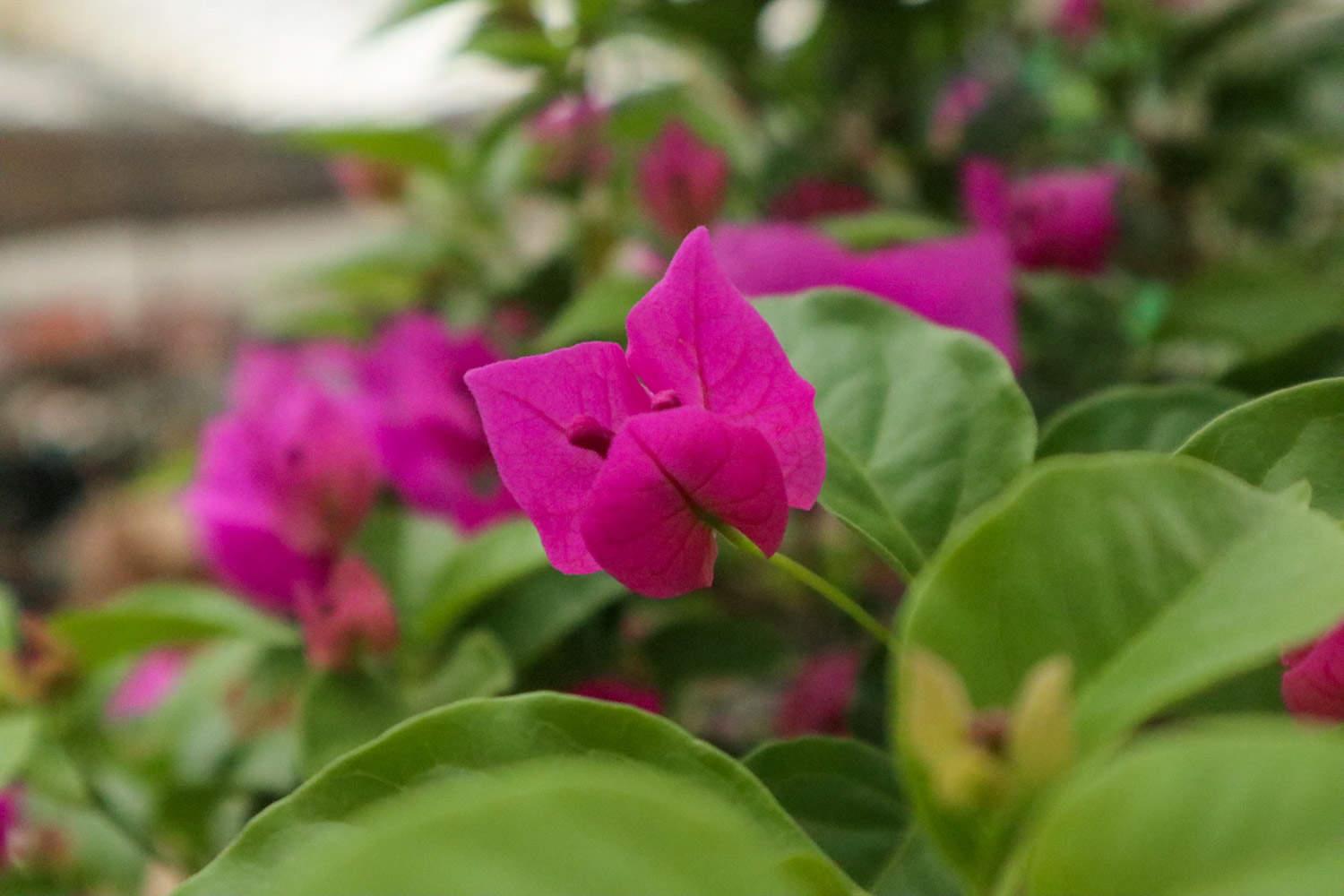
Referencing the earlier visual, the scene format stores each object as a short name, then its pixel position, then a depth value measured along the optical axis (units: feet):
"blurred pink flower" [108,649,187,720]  2.07
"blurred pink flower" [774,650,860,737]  1.64
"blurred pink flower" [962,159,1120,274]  1.60
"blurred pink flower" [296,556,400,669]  1.22
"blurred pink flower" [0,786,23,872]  1.47
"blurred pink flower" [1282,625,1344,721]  0.61
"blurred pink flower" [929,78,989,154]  2.09
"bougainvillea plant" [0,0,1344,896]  0.49
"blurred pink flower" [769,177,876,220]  1.86
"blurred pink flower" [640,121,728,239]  1.74
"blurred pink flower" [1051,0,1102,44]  2.70
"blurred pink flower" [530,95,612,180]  1.89
